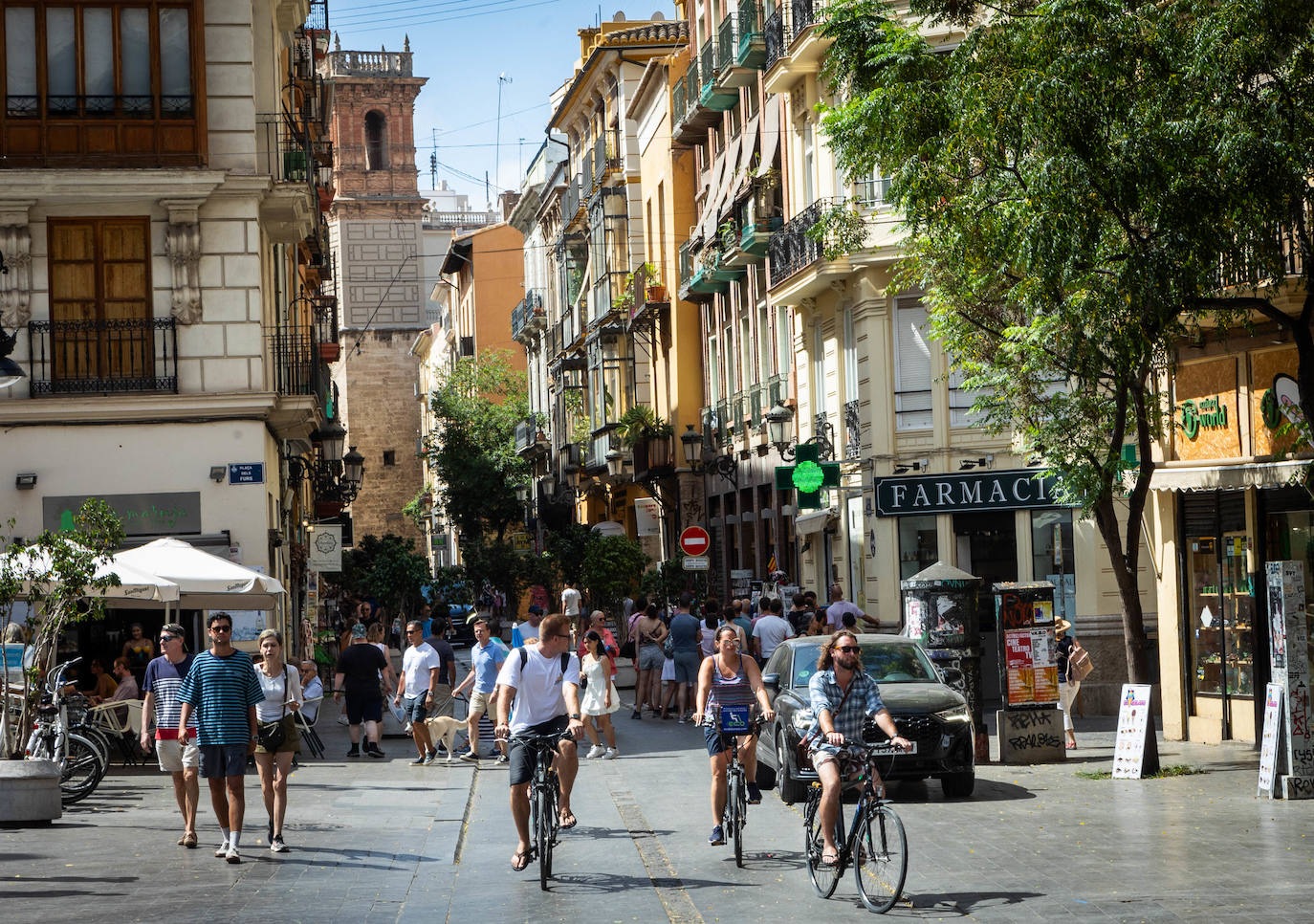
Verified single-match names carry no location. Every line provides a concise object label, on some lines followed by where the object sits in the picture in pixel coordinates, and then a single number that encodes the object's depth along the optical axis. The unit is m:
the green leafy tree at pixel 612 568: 38.78
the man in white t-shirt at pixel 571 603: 38.84
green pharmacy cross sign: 29.73
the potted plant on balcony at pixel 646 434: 45.44
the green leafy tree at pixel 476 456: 67.50
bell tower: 87.38
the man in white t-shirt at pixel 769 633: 24.85
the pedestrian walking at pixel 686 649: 26.03
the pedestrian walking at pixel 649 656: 27.67
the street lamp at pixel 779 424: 32.09
